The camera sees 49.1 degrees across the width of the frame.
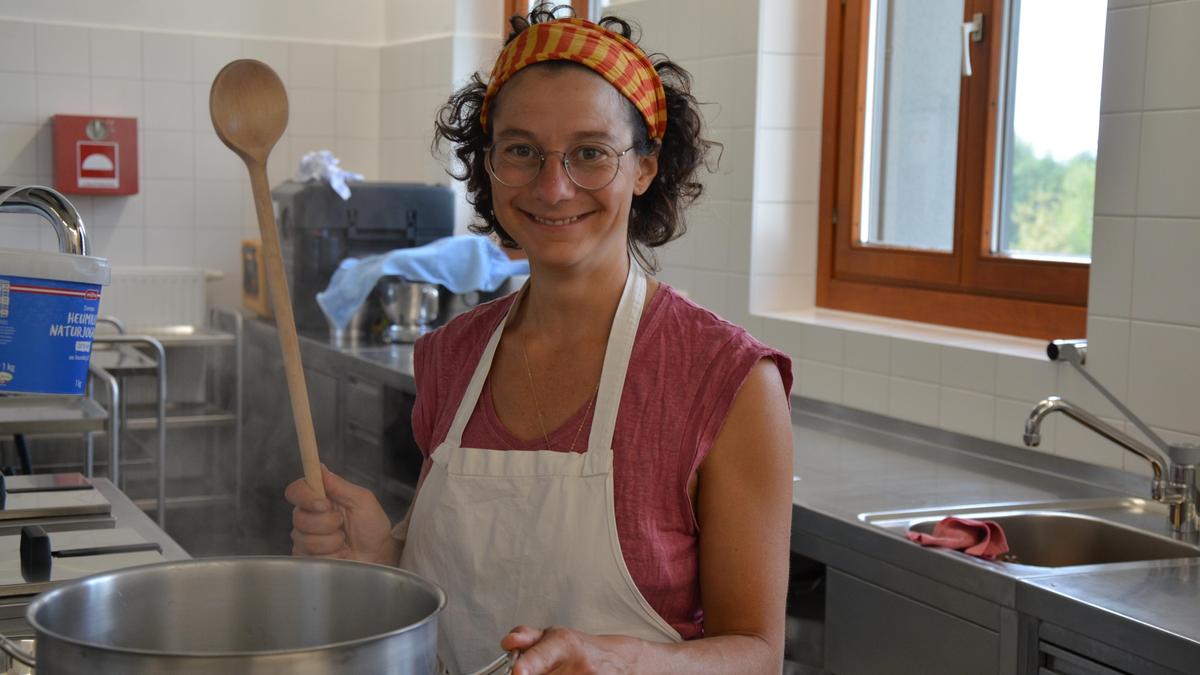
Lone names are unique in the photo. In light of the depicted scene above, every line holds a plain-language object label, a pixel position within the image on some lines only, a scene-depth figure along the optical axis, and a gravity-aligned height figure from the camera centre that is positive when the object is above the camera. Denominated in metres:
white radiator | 4.69 -0.21
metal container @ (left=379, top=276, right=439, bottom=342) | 3.93 -0.18
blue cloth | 3.89 -0.07
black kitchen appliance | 4.14 +0.06
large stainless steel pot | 0.85 -0.25
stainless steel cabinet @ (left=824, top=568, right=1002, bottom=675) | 1.81 -0.55
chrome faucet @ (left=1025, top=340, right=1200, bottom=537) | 1.97 -0.29
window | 2.57 +0.22
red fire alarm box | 4.56 +0.28
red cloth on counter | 1.86 -0.40
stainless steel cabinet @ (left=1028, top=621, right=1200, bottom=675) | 1.56 -0.48
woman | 1.22 -0.19
